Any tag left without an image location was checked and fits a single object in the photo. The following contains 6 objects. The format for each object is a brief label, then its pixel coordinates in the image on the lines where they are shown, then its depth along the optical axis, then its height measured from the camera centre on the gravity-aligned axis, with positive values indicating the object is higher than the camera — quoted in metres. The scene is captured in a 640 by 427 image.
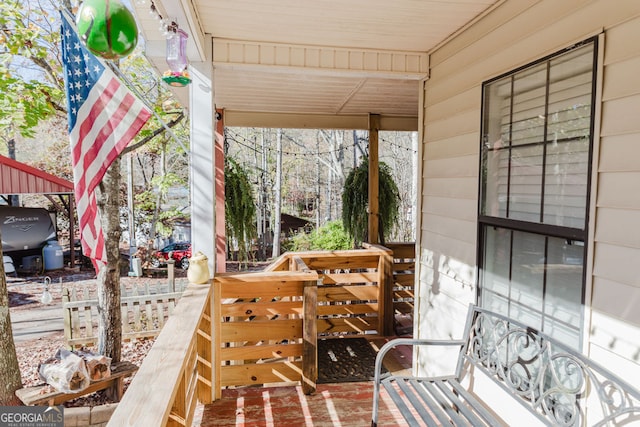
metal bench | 1.49 -0.89
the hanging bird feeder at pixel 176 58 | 2.12 +0.74
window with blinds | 1.67 +0.01
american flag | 2.44 +0.46
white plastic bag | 4.11 -1.99
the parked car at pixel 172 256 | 12.08 -2.10
